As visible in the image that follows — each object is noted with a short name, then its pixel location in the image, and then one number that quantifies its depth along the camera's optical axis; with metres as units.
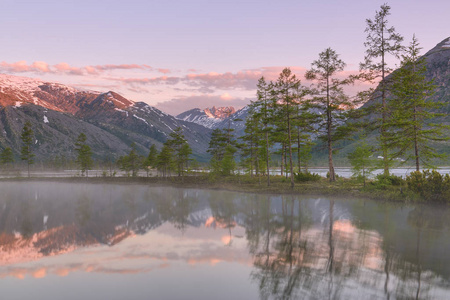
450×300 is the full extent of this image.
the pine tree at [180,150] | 69.90
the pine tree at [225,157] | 61.31
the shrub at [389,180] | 34.00
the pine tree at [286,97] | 42.94
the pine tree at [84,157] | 96.69
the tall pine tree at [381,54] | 38.68
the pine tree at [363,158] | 36.72
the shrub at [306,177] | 46.00
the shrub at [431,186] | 26.17
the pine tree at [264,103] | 46.61
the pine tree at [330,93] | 42.81
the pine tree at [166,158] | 75.62
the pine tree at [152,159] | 88.66
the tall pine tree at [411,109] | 31.50
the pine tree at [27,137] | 99.12
